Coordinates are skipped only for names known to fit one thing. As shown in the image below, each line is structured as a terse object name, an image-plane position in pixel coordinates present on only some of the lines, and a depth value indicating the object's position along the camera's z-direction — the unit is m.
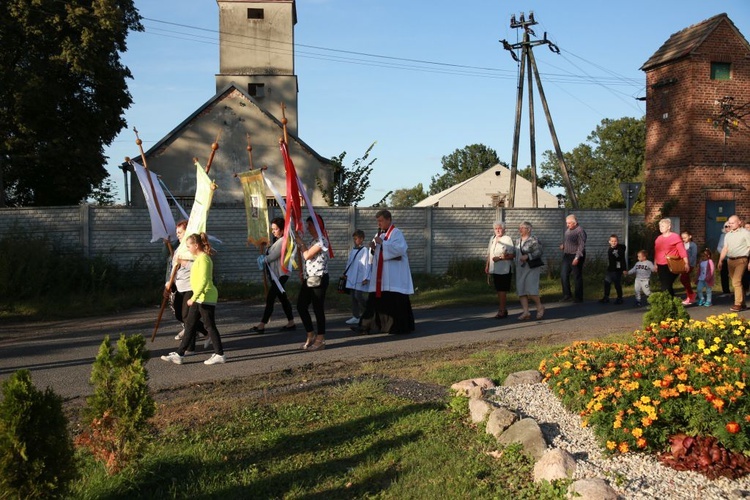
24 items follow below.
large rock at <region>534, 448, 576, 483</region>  4.67
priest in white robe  11.90
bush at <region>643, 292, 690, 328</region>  8.35
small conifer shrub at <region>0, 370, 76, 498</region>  3.89
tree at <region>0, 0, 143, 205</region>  28.50
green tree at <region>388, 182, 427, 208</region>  123.26
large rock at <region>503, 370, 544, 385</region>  7.12
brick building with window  25.88
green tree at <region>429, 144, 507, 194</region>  119.56
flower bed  4.99
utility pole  28.97
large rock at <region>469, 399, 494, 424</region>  6.00
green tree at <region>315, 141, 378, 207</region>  30.38
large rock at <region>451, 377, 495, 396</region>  6.74
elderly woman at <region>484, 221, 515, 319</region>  13.29
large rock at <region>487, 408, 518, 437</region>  5.64
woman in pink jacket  14.46
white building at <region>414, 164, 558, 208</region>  72.25
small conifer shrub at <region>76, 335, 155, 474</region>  4.83
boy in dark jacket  16.28
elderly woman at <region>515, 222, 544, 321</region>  13.47
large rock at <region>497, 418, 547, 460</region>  5.14
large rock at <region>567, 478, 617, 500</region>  4.29
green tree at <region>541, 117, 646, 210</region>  84.31
